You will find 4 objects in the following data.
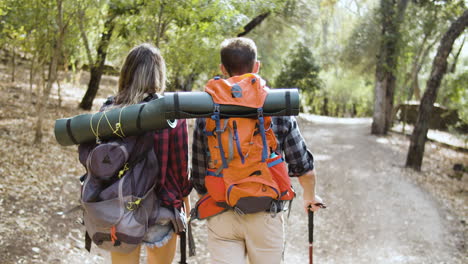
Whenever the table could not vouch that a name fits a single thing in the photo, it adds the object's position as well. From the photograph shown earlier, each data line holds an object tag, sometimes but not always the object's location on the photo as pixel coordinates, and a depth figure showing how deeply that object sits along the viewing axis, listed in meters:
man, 2.57
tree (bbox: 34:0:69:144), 7.69
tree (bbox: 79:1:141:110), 6.71
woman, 2.61
